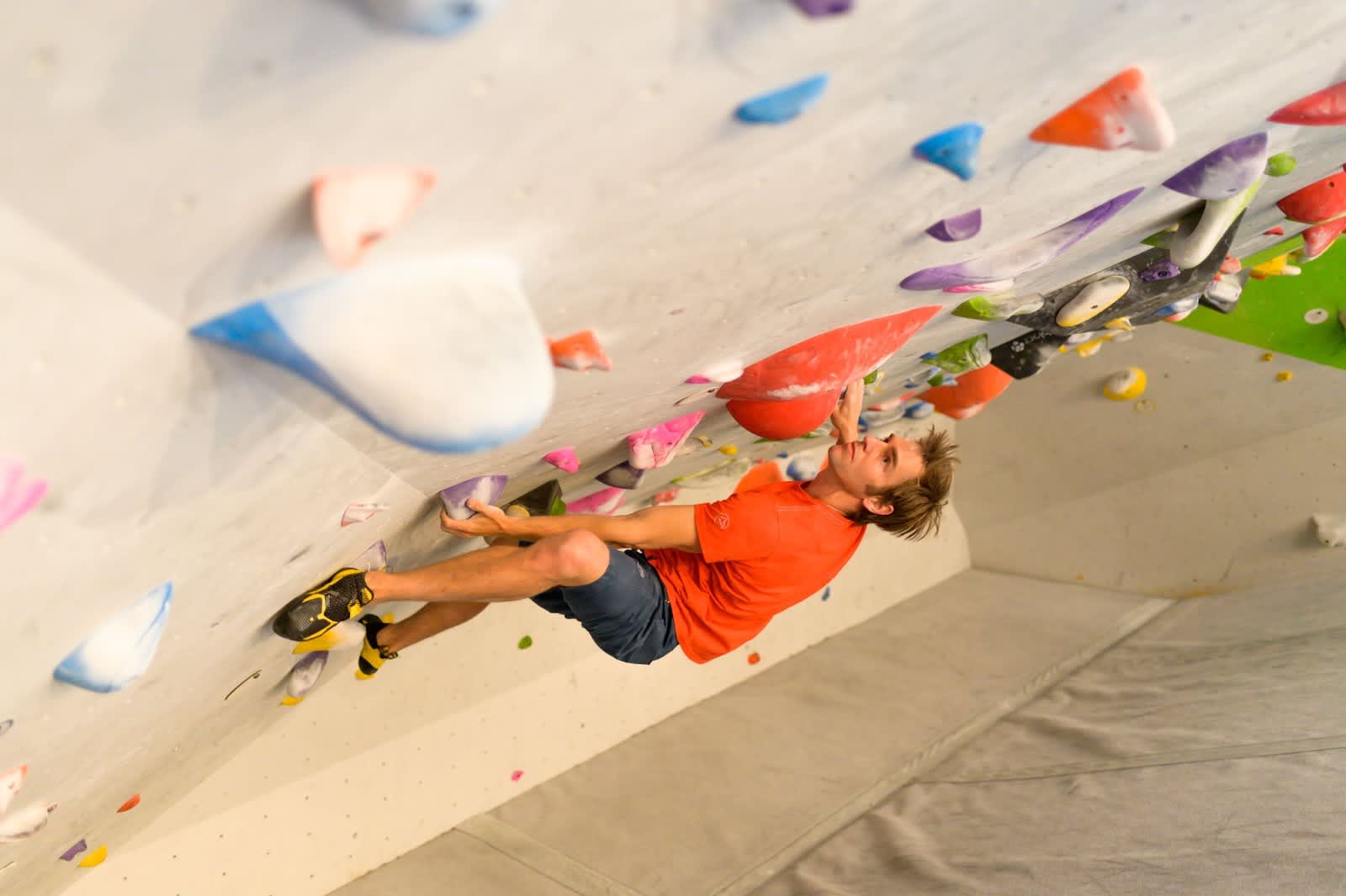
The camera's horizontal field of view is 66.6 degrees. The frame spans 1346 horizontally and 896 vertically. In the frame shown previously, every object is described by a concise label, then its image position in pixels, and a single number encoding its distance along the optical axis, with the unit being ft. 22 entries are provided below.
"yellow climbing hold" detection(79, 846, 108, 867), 5.75
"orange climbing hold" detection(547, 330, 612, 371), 2.78
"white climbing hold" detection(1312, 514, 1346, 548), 11.02
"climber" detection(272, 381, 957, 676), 4.95
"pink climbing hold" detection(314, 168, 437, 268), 1.65
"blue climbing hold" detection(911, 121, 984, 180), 2.40
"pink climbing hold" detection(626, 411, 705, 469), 5.33
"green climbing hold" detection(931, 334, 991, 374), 6.79
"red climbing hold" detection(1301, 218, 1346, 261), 6.64
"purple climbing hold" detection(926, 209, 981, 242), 3.13
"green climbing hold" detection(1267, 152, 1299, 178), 4.06
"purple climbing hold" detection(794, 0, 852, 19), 1.74
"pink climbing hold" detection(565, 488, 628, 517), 7.30
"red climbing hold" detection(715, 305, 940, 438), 4.40
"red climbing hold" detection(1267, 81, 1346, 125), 3.25
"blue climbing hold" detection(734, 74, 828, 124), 2.00
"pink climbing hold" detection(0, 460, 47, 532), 1.78
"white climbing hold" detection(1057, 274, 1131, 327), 5.62
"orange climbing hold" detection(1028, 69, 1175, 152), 2.47
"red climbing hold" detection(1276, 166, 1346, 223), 5.31
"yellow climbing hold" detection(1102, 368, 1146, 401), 11.74
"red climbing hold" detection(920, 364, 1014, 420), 8.57
